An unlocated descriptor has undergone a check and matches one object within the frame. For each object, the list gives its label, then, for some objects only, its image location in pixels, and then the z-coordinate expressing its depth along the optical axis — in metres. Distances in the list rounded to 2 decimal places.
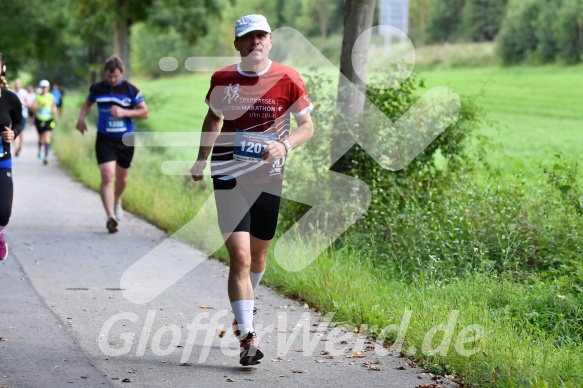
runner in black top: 18.67
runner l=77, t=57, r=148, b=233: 25.75
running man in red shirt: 13.08
